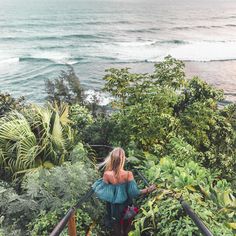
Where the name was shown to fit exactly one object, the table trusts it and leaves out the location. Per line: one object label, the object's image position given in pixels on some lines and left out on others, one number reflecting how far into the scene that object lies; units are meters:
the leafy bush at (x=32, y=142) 4.45
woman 3.21
